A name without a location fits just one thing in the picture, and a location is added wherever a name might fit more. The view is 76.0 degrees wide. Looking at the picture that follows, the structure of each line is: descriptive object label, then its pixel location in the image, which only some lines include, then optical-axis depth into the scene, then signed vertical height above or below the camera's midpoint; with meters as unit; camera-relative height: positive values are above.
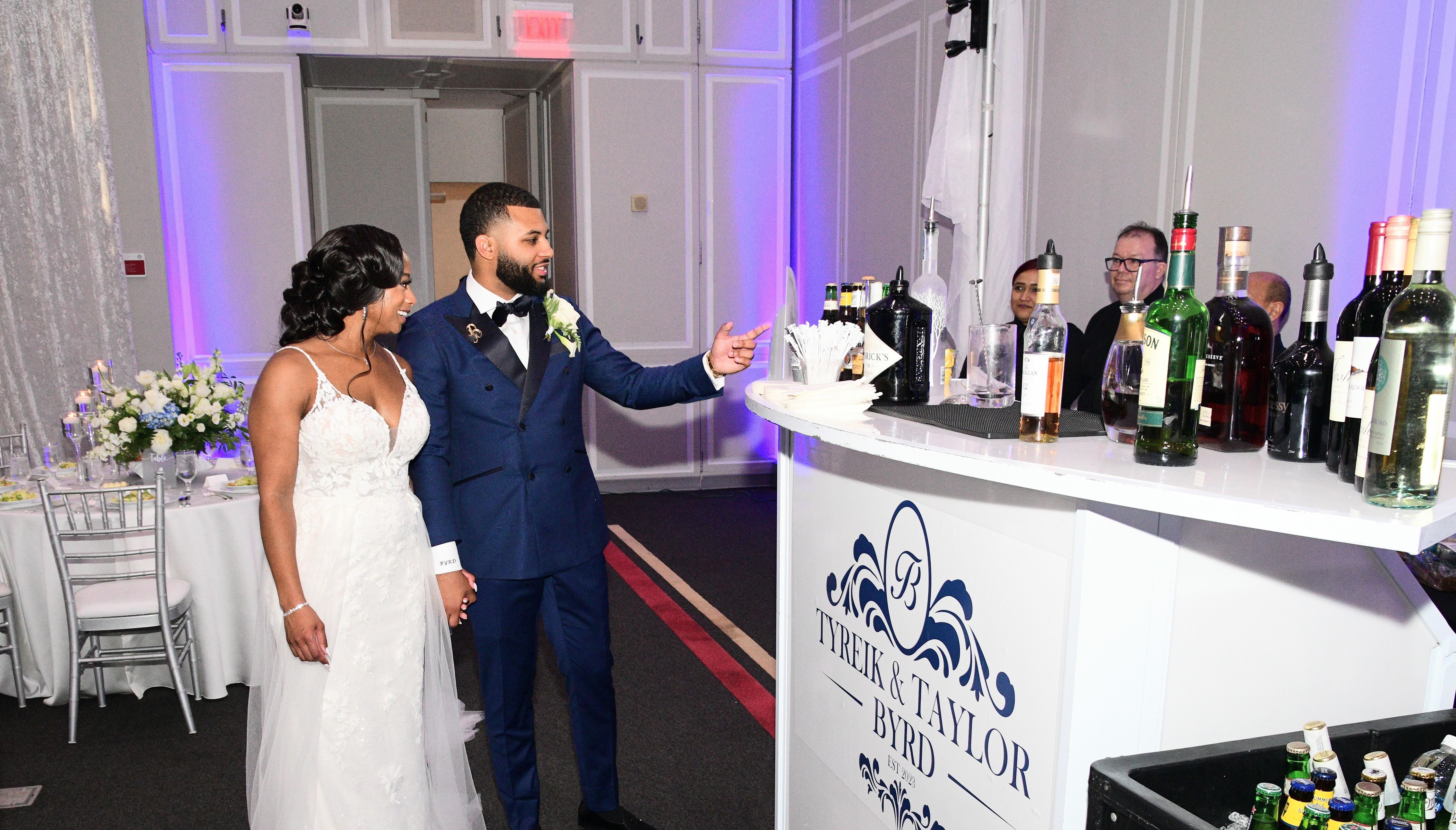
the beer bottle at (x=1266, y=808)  1.18 -0.69
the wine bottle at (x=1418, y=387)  1.13 -0.16
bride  2.12 -0.73
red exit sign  6.64 +1.67
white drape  3.76 +0.37
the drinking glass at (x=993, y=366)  1.89 -0.22
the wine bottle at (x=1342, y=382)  1.31 -0.17
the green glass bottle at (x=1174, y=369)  1.34 -0.16
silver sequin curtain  6.02 +0.25
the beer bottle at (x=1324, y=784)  1.14 -0.65
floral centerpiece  3.77 -0.63
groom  2.42 -0.53
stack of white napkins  1.86 -0.28
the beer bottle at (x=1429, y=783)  1.21 -0.67
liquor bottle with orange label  1.52 -0.17
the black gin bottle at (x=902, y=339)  1.96 -0.17
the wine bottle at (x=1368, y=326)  1.22 -0.09
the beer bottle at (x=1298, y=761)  1.23 -0.66
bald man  3.01 -0.12
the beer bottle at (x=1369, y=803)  1.15 -0.67
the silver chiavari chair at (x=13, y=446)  3.99 -0.82
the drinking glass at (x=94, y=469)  3.90 -0.87
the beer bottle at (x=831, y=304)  2.17 -0.10
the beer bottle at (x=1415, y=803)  1.17 -0.68
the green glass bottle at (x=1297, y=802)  1.15 -0.67
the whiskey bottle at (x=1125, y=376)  1.51 -0.19
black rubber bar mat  1.61 -0.29
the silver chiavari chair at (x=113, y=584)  3.41 -1.23
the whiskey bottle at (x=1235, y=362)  1.42 -0.16
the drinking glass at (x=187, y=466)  3.96 -0.87
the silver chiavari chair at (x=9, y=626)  3.62 -1.41
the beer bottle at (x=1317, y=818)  1.11 -0.66
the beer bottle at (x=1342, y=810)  1.08 -0.63
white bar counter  1.29 -0.56
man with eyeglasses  3.42 -0.09
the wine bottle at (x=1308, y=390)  1.40 -0.20
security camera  6.30 +1.62
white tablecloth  3.64 -1.30
